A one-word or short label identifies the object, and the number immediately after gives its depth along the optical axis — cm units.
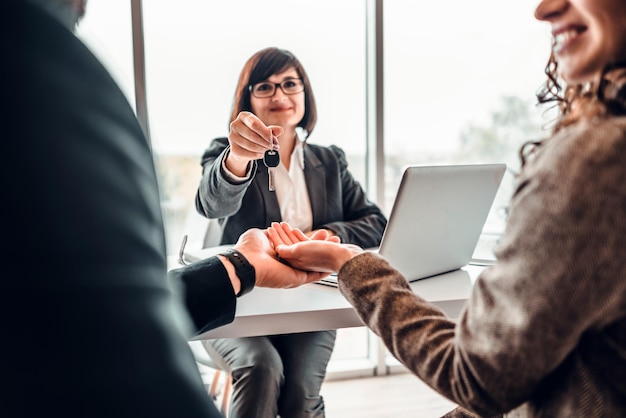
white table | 108
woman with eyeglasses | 148
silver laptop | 123
